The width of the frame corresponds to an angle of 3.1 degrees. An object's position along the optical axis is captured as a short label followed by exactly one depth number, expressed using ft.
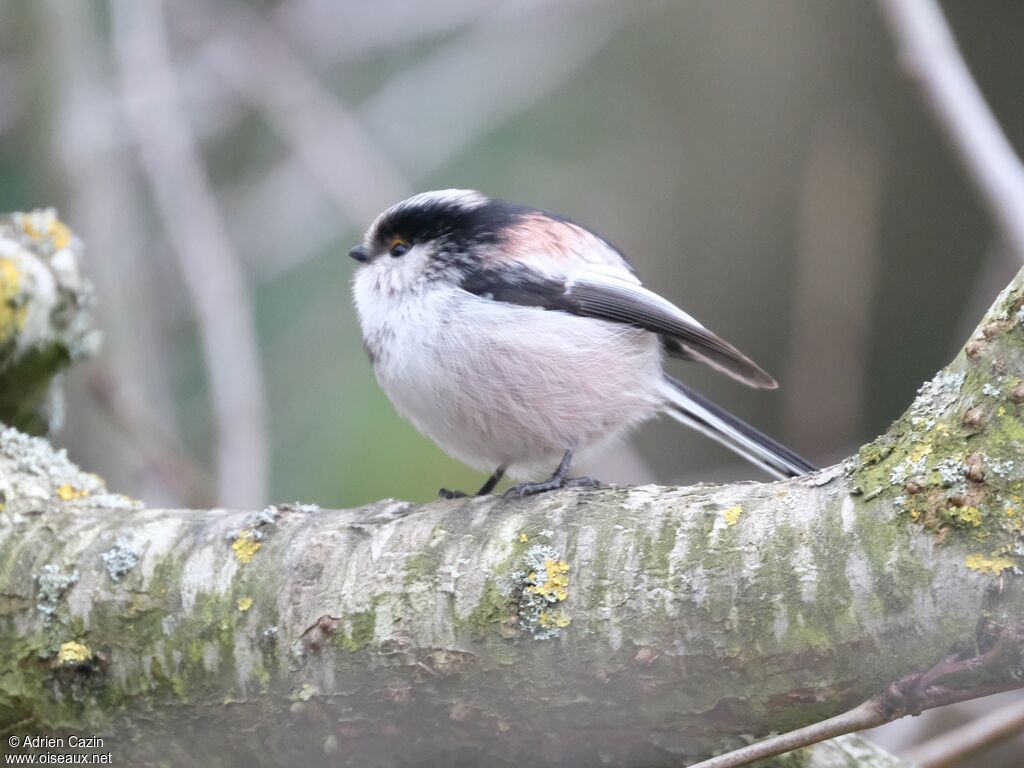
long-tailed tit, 10.46
